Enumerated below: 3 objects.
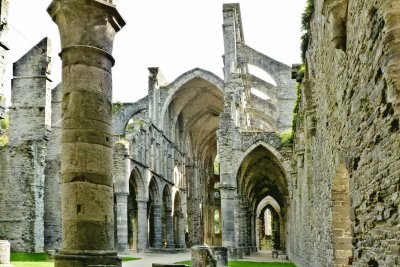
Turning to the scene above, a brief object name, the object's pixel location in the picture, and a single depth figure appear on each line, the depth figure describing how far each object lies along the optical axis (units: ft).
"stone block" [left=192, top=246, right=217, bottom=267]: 35.53
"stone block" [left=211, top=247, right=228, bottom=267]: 48.33
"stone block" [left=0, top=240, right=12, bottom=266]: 43.24
